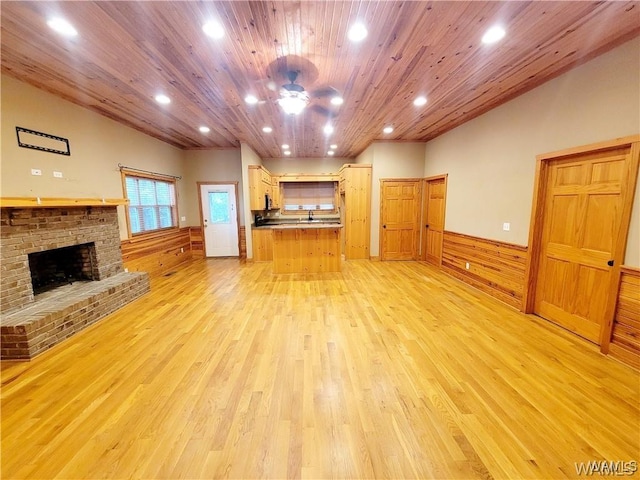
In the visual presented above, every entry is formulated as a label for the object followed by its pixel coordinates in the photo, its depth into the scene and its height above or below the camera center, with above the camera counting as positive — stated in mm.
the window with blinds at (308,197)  7824 +402
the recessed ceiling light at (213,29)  1917 +1438
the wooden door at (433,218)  5375 -192
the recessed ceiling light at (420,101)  3440 +1546
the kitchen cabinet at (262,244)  6302 -886
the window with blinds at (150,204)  4793 +132
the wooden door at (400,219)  6039 -231
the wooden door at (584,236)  2342 -289
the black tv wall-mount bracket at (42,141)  2848 +851
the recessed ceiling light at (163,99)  3266 +1502
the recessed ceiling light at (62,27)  1884 +1437
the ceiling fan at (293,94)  2576 +1201
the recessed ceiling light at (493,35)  2014 +1469
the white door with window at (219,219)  6621 -252
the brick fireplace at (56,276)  2461 -896
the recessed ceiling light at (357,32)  1973 +1457
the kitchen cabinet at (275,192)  7451 +538
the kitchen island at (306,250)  5168 -851
